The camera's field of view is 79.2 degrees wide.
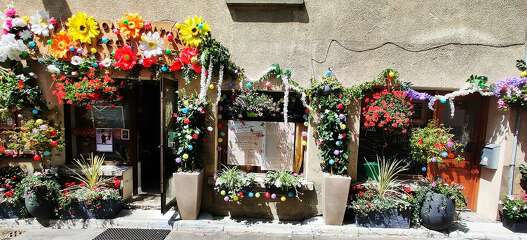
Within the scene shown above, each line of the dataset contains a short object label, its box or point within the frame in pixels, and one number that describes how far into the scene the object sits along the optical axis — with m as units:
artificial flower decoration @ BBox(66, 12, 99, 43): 5.72
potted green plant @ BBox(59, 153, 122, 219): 5.80
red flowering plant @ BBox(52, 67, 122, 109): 5.66
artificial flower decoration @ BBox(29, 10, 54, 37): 5.78
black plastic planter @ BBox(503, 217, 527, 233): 5.76
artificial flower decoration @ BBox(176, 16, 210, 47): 5.65
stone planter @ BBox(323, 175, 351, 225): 5.68
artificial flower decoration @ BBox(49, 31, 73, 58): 5.79
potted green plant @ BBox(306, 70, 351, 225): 5.65
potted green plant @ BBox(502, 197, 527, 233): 5.68
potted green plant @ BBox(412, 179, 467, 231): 5.58
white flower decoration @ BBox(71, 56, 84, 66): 5.74
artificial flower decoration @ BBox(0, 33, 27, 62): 5.64
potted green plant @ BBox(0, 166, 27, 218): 5.77
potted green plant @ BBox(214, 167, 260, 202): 5.82
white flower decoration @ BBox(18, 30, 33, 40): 5.81
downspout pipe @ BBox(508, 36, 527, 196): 5.83
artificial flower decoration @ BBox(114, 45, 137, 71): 5.71
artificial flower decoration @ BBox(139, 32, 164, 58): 5.72
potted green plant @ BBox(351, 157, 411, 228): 5.68
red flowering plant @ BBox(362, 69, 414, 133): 5.61
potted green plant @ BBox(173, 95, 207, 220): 5.68
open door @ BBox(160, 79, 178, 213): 5.68
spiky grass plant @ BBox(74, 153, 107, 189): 6.00
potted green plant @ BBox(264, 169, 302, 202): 5.79
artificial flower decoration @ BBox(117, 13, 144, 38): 5.71
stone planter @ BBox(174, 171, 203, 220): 5.73
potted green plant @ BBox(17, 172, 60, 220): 5.60
